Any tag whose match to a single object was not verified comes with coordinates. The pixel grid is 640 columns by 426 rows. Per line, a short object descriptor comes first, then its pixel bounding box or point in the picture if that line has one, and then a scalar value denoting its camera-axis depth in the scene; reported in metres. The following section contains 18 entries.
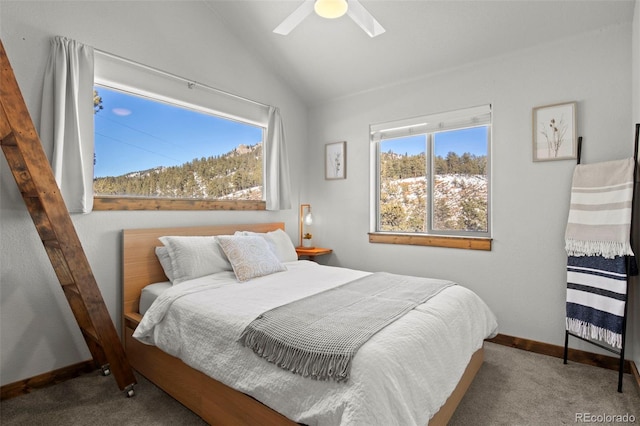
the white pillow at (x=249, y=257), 2.65
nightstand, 3.89
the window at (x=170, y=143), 2.70
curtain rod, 2.61
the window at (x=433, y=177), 3.28
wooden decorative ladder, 1.77
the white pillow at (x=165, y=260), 2.69
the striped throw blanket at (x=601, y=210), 2.31
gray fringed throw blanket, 1.40
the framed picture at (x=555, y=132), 2.69
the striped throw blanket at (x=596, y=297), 2.29
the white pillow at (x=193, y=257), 2.61
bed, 1.34
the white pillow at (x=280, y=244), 3.28
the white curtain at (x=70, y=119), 2.29
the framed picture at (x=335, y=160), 4.05
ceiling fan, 2.04
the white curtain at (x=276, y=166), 3.83
